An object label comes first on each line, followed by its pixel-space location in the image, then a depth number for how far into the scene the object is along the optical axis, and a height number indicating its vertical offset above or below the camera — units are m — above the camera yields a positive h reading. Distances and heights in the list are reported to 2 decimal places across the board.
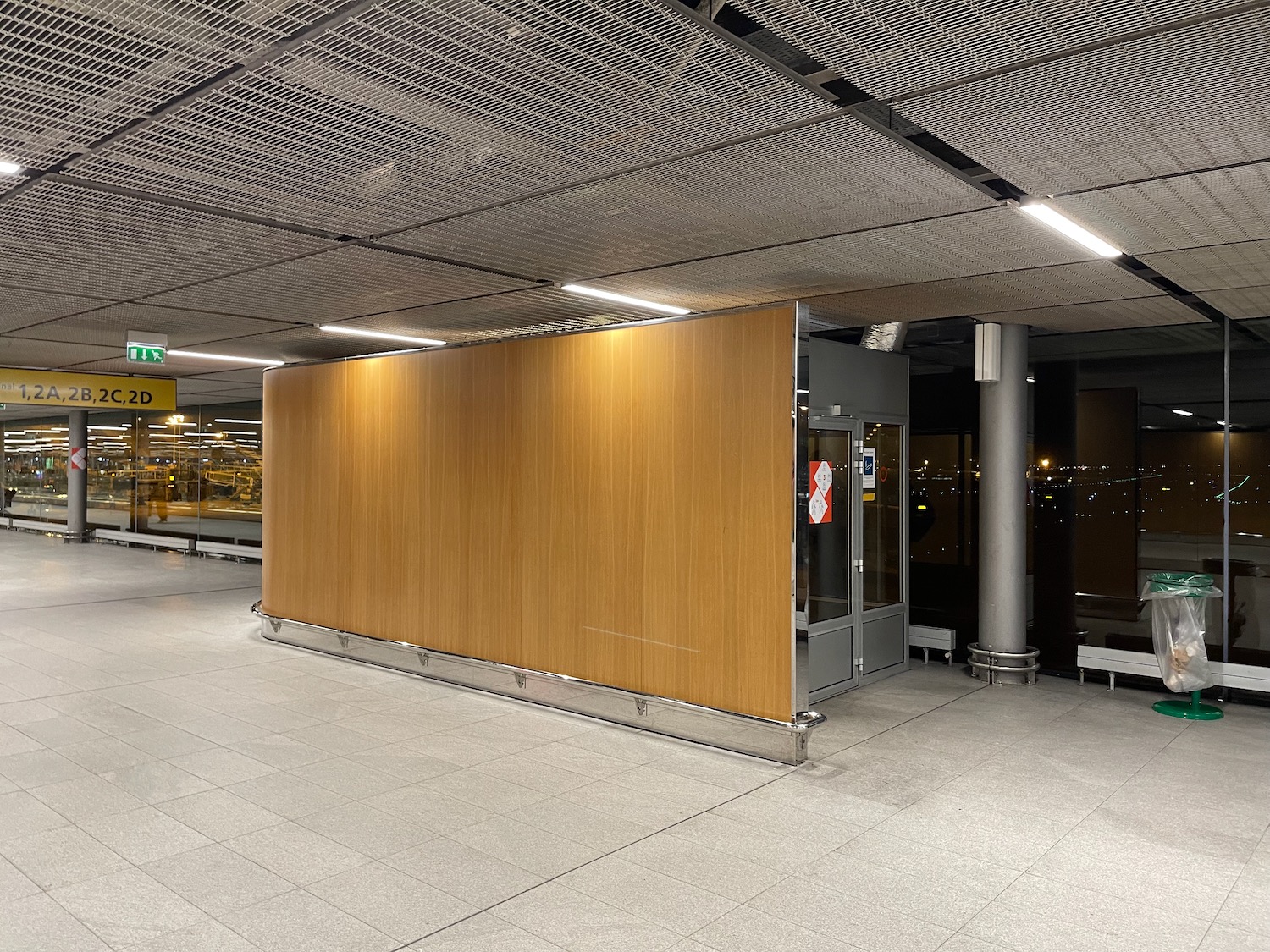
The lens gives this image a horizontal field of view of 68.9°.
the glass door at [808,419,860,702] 7.52 -0.74
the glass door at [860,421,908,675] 8.02 -0.58
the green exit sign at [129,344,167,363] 8.45 +1.17
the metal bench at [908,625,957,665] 8.71 -1.50
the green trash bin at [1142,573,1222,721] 6.92 -1.15
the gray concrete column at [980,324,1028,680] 7.96 -0.13
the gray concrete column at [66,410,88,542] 20.86 -0.02
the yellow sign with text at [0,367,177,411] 11.29 +1.14
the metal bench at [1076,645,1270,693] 7.23 -1.52
